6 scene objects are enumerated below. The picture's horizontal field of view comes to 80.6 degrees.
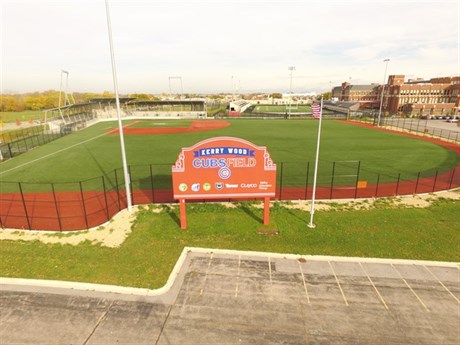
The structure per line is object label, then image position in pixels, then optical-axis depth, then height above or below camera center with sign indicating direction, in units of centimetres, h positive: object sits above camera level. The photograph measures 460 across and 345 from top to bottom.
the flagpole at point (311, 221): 1661 -723
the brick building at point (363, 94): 13000 +305
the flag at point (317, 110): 1553 -54
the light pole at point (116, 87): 1642 +81
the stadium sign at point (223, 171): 1555 -400
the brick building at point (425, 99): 9869 +58
